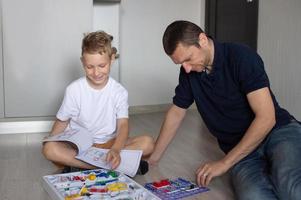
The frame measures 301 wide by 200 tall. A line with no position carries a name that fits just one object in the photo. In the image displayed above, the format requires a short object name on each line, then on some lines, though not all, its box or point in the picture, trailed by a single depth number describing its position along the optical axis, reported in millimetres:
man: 1196
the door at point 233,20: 2475
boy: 1525
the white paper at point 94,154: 1471
